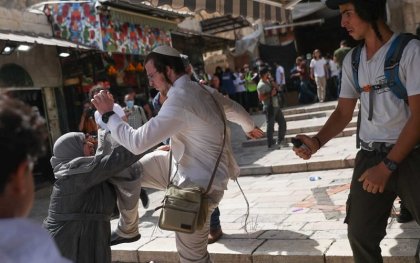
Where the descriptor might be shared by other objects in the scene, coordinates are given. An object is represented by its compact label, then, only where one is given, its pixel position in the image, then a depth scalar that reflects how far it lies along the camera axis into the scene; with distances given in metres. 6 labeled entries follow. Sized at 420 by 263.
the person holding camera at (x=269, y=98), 9.98
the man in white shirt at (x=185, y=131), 3.28
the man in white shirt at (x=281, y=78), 17.30
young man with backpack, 2.61
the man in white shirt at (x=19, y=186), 1.35
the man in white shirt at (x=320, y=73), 15.58
